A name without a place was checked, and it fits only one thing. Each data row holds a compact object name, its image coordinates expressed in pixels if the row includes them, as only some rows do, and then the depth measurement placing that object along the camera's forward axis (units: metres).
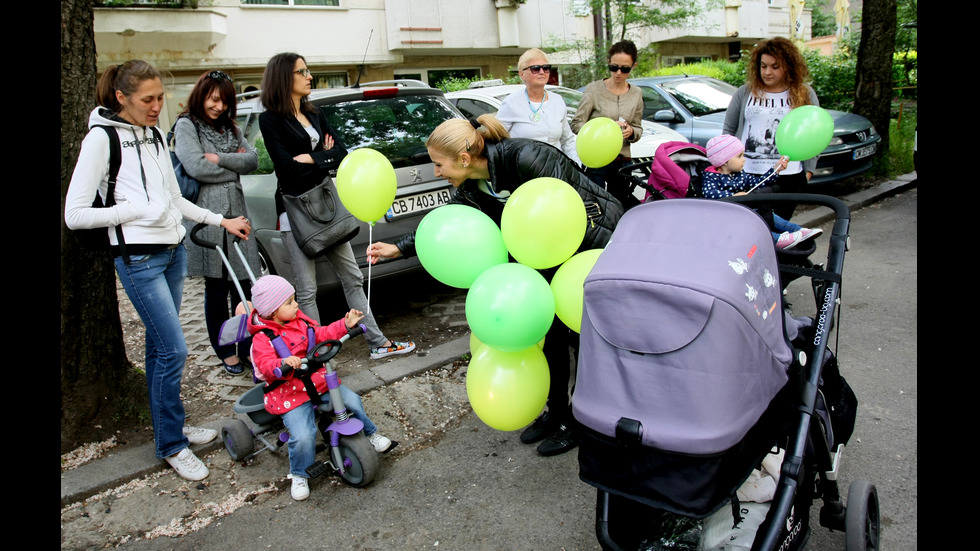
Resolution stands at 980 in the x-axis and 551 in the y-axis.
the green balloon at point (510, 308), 2.52
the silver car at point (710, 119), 7.90
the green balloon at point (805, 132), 3.75
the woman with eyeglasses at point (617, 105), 5.49
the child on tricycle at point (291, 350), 3.06
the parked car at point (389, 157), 4.86
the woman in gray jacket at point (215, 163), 4.25
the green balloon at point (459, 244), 2.83
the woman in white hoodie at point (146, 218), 2.99
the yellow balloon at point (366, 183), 3.22
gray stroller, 1.71
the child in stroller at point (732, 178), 3.75
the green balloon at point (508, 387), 2.77
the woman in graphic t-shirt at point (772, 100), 4.28
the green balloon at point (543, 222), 2.65
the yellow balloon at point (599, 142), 4.69
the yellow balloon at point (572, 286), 2.68
